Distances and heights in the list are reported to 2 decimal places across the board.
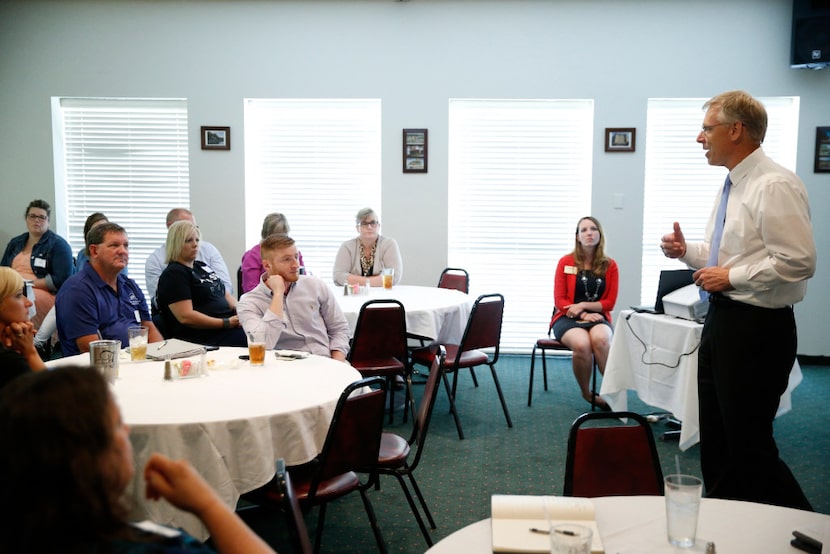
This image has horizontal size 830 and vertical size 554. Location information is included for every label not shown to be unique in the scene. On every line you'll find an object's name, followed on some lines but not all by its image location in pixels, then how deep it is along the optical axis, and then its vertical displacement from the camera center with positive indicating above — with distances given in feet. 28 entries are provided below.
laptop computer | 14.14 -1.61
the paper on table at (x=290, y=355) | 10.21 -2.31
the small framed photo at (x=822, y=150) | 20.57 +1.66
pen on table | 3.93 -1.89
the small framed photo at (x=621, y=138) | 21.24 +2.01
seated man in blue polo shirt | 10.73 -1.59
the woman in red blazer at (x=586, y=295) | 16.24 -2.27
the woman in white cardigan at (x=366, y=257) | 18.94 -1.57
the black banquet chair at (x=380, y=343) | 13.21 -2.80
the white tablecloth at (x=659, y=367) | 12.79 -3.29
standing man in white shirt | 7.87 -1.18
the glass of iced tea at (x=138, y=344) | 9.60 -2.03
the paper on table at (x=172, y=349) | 9.77 -2.18
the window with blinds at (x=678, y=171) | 21.48 +1.04
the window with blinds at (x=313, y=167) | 22.30 +1.07
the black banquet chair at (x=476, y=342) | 14.51 -3.07
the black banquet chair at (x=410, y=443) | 8.78 -3.31
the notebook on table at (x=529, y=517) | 4.33 -2.11
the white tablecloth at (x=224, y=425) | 7.14 -2.42
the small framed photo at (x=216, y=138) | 21.77 +1.93
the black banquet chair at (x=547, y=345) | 16.79 -3.50
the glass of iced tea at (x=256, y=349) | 9.63 -2.11
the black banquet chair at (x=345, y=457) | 7.41 -2.87
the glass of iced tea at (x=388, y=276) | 17.88 -1.96
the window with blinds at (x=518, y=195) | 22.06 +0.23
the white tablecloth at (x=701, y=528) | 4.52 -2.27
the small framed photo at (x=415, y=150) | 21.63 +1.61
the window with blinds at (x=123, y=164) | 22.44 +1.12
